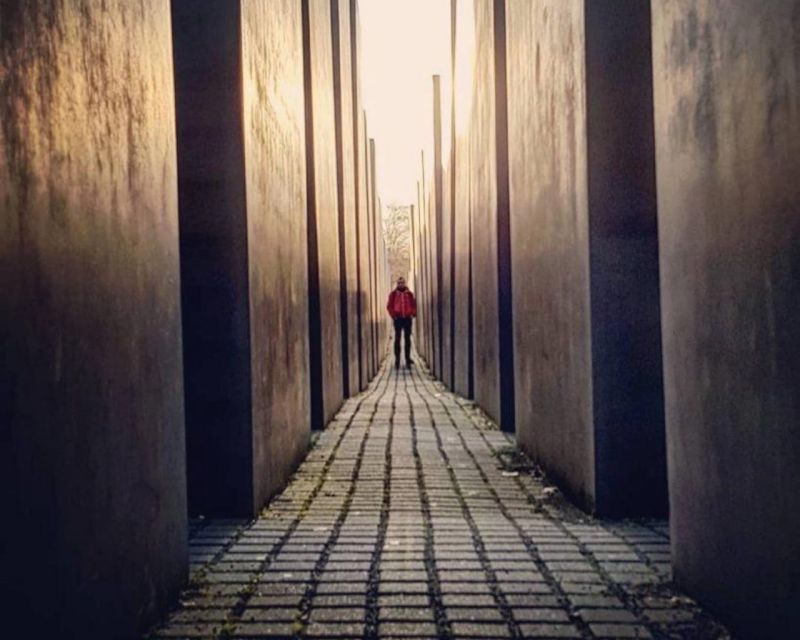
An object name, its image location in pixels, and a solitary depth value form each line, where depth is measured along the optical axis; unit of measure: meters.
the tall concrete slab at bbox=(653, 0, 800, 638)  3.08
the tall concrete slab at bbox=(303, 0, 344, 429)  10.53
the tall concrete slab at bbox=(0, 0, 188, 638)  2.63
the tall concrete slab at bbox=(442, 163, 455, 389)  18.05
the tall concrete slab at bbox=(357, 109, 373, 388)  19.22
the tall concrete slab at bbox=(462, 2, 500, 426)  10.75
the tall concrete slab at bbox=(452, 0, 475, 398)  14.39
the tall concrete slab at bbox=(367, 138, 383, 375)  26.03
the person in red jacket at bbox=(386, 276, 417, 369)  21.75
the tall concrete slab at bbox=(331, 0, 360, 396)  14.80
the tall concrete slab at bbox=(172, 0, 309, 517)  5.83
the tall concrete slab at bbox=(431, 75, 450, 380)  20.70
